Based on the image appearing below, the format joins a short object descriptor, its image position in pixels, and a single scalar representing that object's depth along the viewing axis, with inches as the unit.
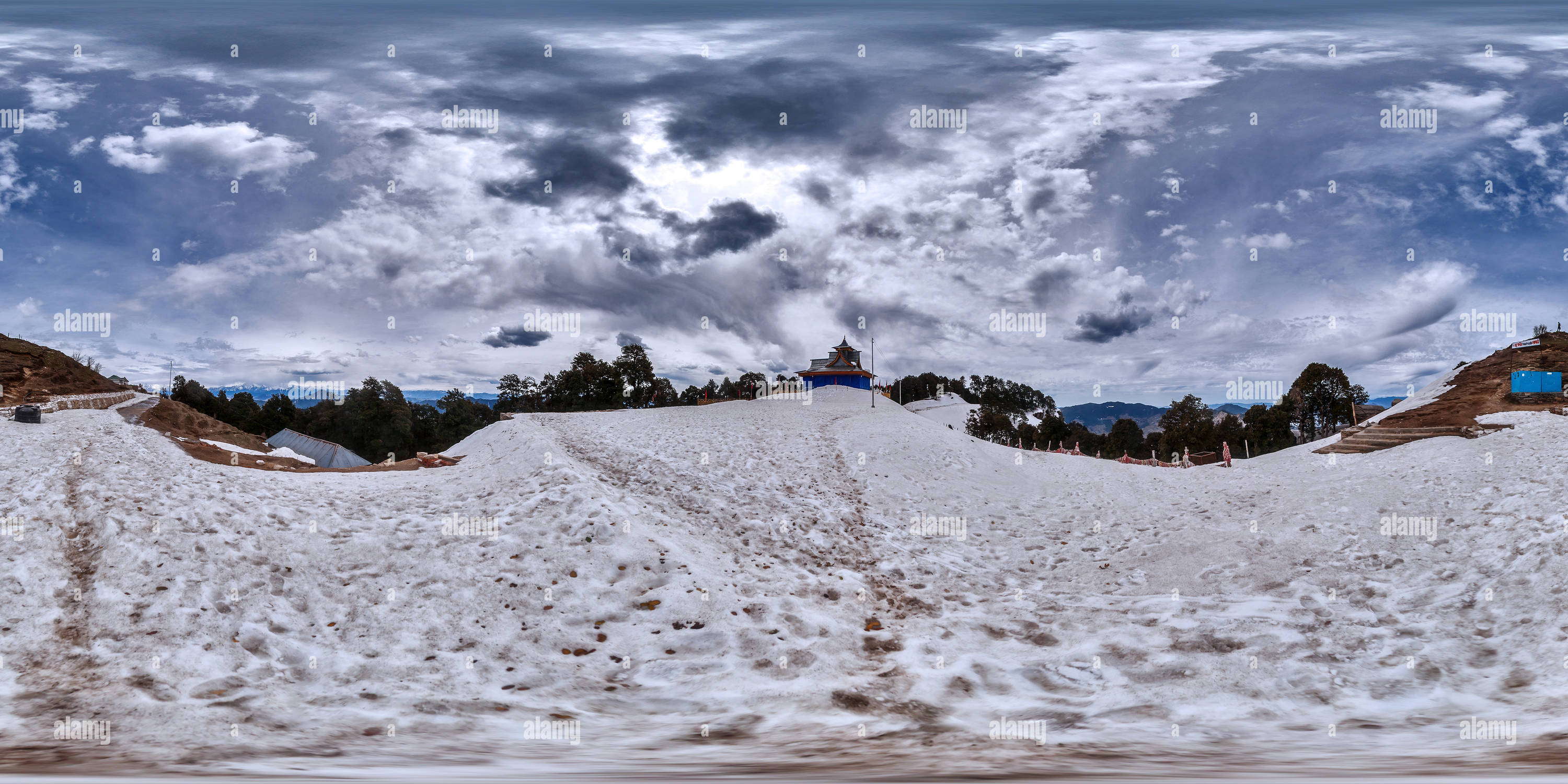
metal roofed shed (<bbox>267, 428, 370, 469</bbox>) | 1576.0
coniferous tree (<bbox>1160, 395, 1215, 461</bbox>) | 2313.0
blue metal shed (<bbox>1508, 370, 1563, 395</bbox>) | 1212.5
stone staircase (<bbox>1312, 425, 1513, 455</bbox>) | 954.1
